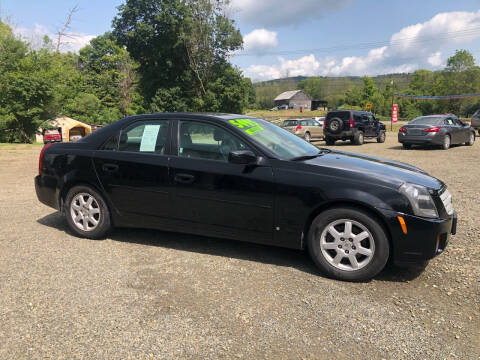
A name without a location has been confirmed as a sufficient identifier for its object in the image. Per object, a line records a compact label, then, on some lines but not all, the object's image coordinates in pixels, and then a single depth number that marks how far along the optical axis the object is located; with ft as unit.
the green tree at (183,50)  139.74
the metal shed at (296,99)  425.69
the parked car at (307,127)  72.74
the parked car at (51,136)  95.45
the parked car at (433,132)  52.70
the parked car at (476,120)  81.92
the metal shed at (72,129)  126.20
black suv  63.98
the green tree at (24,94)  85.51
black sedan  11.12
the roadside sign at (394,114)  112.73
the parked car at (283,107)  414.45
